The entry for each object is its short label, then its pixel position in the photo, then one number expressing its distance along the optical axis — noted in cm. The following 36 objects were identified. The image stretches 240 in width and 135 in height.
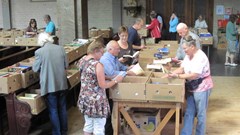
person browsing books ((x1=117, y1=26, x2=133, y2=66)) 575
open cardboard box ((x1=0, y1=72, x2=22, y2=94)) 488
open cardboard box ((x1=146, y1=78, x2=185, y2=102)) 443
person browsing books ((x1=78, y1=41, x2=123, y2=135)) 436
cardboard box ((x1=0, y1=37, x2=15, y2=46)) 992
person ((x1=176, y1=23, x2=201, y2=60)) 588
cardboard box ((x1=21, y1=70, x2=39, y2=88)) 523
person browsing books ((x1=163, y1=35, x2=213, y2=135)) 458
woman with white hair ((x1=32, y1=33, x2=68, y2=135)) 518
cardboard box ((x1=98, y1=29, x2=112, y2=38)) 1445
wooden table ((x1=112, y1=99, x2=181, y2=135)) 463
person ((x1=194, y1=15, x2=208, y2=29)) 1405
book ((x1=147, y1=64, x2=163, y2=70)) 540
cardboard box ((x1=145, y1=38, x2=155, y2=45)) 1190
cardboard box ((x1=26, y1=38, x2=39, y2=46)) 989
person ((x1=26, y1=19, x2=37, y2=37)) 1034
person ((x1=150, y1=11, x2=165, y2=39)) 1407
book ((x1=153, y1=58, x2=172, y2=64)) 564
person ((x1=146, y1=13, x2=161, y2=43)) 1239
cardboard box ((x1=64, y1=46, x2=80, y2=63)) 681
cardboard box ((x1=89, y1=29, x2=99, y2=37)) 1408
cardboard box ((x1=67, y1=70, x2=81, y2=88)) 589
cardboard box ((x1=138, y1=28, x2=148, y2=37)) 1227
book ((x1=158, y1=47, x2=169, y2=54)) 686
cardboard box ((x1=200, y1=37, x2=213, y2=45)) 1134
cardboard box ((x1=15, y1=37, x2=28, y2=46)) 987
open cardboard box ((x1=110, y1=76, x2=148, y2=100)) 452
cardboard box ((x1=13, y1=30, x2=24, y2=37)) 1222
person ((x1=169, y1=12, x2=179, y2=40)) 1306
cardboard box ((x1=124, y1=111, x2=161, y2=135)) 493
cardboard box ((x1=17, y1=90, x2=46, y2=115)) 502
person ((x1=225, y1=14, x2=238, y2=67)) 1032
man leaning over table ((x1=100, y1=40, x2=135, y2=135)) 479
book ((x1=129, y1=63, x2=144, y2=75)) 510
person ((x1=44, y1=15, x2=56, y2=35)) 1027
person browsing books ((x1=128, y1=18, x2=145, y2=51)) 701
